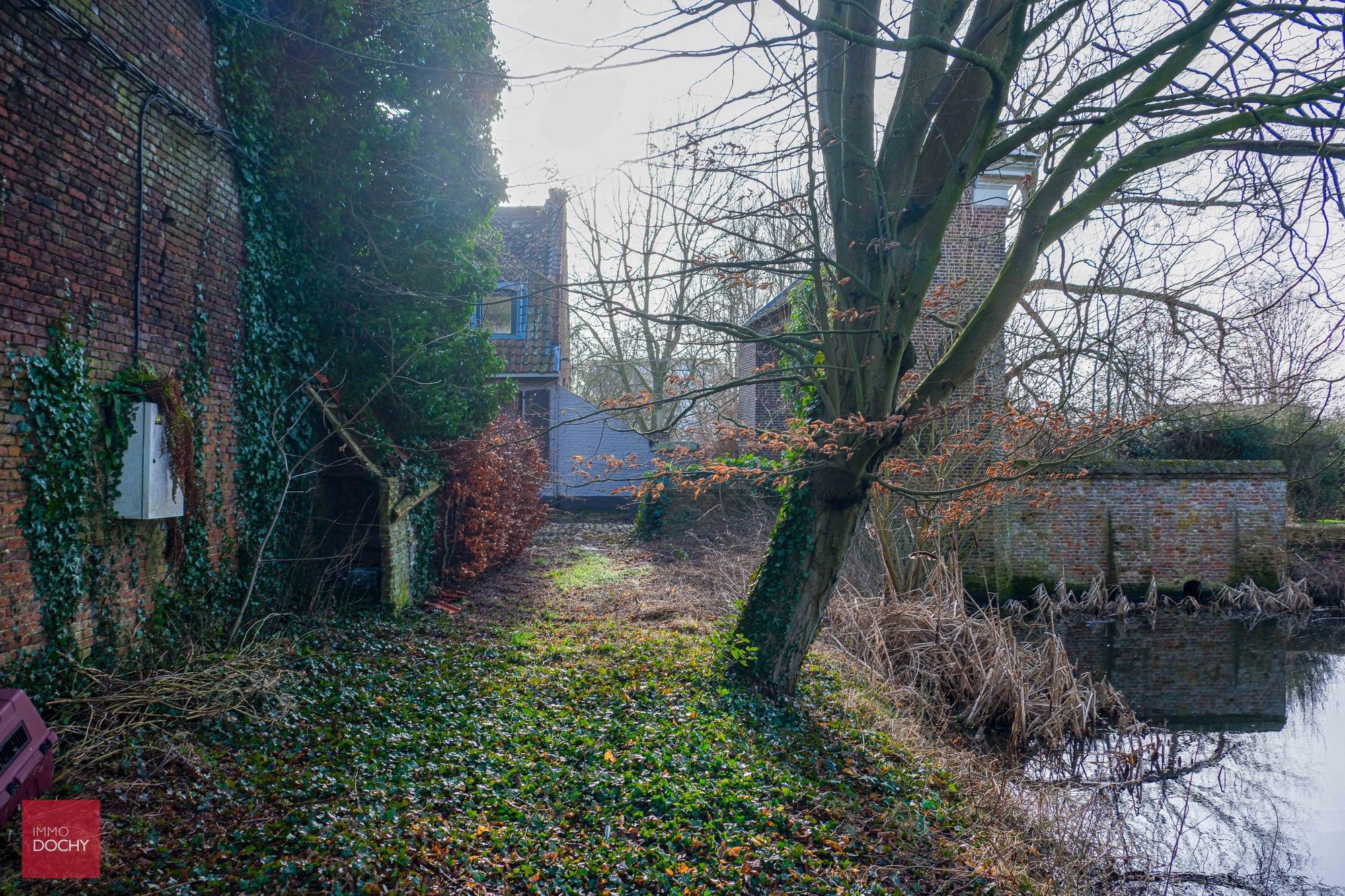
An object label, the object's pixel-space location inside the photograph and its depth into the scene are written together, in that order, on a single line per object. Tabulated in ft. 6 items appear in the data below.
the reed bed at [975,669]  24.23
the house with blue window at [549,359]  61.98
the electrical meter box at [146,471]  17.61
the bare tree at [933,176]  15.87
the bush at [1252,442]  48.32
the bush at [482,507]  32.78
